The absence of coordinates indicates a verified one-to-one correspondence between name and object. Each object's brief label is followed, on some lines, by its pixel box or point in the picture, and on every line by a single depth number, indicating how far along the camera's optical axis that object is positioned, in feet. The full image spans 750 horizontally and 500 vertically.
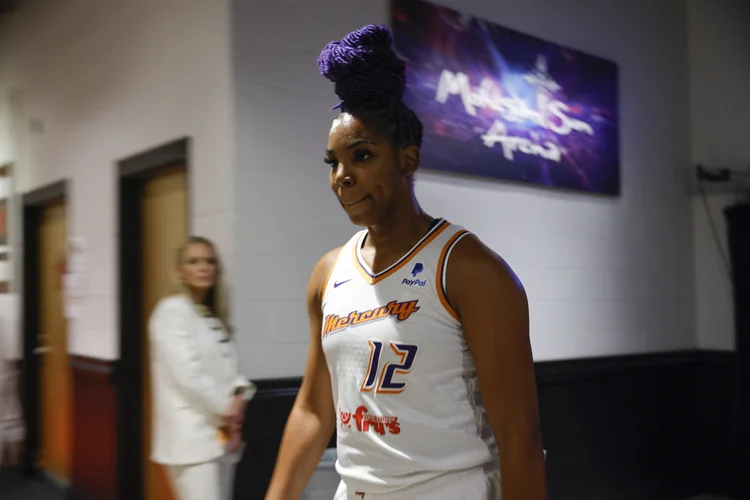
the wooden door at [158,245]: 9.86
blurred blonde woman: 7.39
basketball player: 3.48
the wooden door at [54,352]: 14.06
